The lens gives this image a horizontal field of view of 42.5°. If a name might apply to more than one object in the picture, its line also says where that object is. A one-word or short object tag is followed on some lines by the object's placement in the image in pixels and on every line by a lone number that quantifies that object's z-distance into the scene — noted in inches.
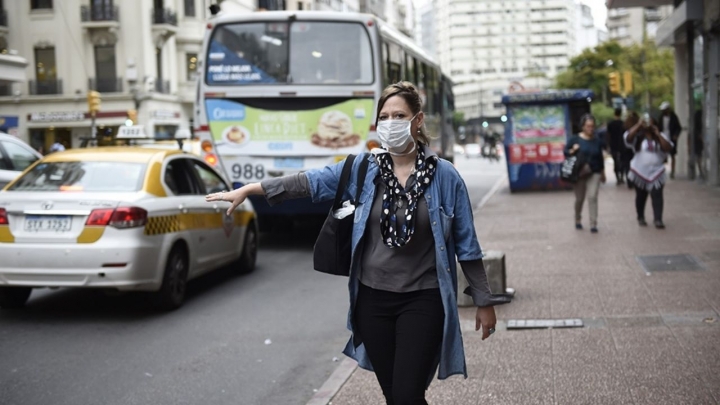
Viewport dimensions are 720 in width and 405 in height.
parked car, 471.8
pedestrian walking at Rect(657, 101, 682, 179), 908.0
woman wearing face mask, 156.9
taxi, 326.0
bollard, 344.2
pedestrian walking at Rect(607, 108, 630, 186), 952.3
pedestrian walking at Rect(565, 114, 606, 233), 549.0
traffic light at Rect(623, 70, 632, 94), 1451.8
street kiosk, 920.9
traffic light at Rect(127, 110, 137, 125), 1535.3
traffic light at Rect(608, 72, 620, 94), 1435.8
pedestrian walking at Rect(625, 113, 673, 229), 529.7
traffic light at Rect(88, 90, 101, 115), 1325.0
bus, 543.2
